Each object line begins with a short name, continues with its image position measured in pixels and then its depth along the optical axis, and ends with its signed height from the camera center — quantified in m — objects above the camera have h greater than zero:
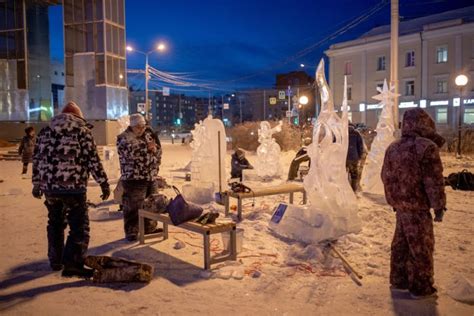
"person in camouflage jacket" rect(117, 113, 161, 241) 7.29 -0.45
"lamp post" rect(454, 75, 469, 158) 19.69 +2.09
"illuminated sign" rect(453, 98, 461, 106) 39.75 +2.66
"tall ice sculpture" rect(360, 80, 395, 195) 11.60 -0.25
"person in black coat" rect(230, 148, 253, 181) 13.88 -0.83
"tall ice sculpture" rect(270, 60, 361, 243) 7.09 -0.87
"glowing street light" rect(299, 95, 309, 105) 30.65 +2.23
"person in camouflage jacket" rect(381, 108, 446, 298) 4.72 -0.59
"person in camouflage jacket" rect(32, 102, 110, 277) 5.54 -0.47
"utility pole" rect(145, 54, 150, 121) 34.00 +2.30
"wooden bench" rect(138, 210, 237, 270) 5.88 -1.17
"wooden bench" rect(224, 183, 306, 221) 8.78 -1.07
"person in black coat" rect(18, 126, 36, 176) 15.72 -0.29
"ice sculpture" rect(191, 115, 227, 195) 10.52 -0.52
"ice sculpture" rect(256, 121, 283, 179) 15.55 -0.84
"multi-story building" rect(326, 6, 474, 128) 39.84 +6.26
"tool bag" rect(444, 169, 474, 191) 11.97 -1.19
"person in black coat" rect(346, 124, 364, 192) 10.91 -0.41
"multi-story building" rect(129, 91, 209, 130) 141.26 +9.75
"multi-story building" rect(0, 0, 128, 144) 30.66 +4.93
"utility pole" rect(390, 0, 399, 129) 13.66 +2.57
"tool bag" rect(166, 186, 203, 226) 6.18 -0.97
